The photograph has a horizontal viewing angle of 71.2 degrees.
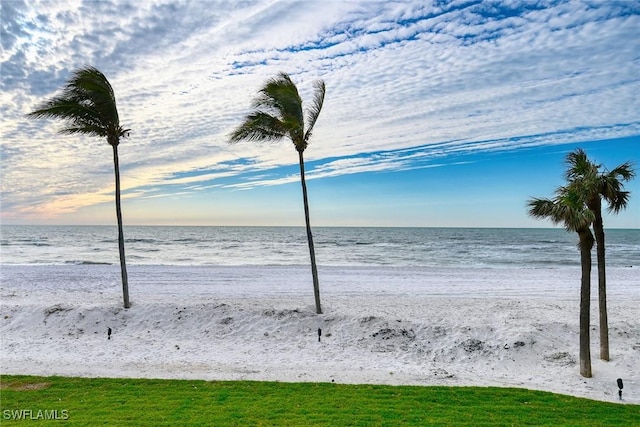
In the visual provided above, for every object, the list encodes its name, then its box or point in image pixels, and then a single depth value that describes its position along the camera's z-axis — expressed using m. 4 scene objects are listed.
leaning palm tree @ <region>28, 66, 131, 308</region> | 14.58
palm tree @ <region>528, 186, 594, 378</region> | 10.23
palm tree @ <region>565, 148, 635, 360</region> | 10.71
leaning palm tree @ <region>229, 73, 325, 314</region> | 14.79
